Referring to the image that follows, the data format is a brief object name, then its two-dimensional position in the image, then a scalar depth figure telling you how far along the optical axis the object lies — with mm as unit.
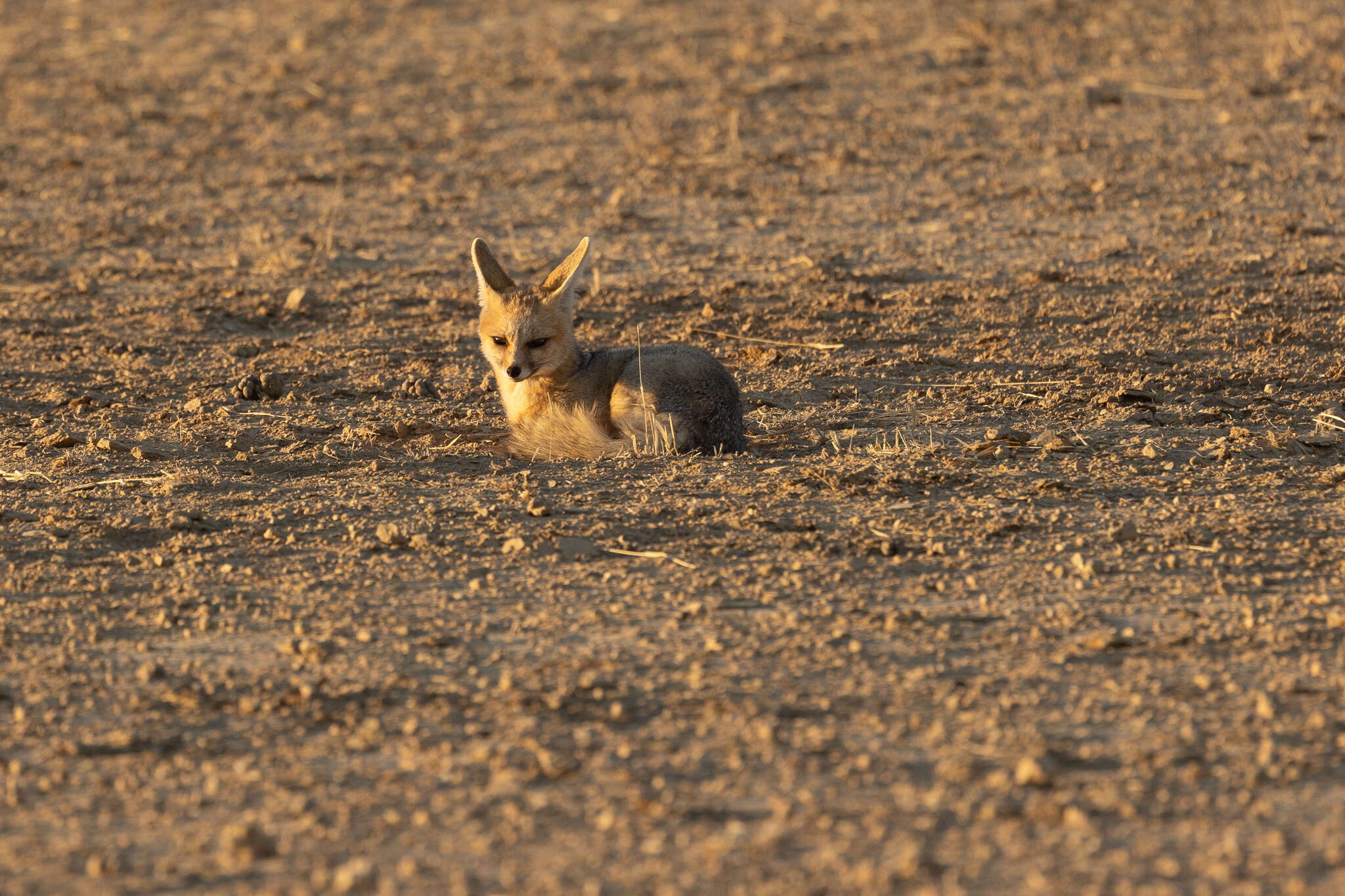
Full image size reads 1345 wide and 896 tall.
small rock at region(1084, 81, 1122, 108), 24344
